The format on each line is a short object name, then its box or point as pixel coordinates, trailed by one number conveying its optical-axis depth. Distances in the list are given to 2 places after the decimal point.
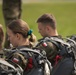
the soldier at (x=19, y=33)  7.76
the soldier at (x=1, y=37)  7.77
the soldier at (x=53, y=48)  8.41
